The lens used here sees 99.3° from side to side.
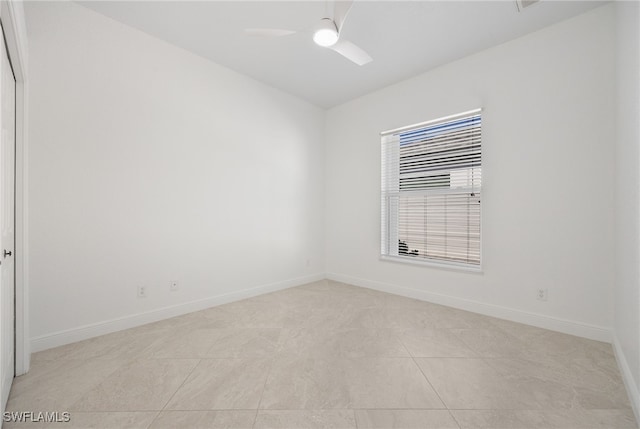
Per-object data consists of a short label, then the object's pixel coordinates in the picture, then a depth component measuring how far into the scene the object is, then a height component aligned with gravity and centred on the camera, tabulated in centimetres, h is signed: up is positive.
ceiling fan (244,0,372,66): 184 +133
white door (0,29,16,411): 146 -8
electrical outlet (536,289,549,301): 251 -72
